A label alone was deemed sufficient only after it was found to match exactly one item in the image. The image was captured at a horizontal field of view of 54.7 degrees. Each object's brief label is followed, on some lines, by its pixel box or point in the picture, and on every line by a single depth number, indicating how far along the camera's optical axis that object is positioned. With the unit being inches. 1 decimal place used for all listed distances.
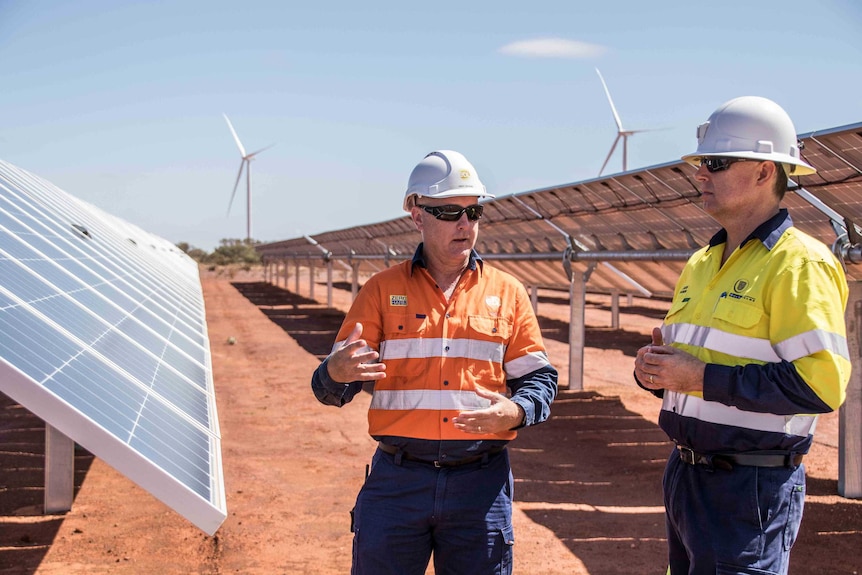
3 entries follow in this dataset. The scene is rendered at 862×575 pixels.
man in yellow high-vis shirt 106.3
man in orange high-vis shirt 124.3
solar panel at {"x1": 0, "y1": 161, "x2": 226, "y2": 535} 113.0
